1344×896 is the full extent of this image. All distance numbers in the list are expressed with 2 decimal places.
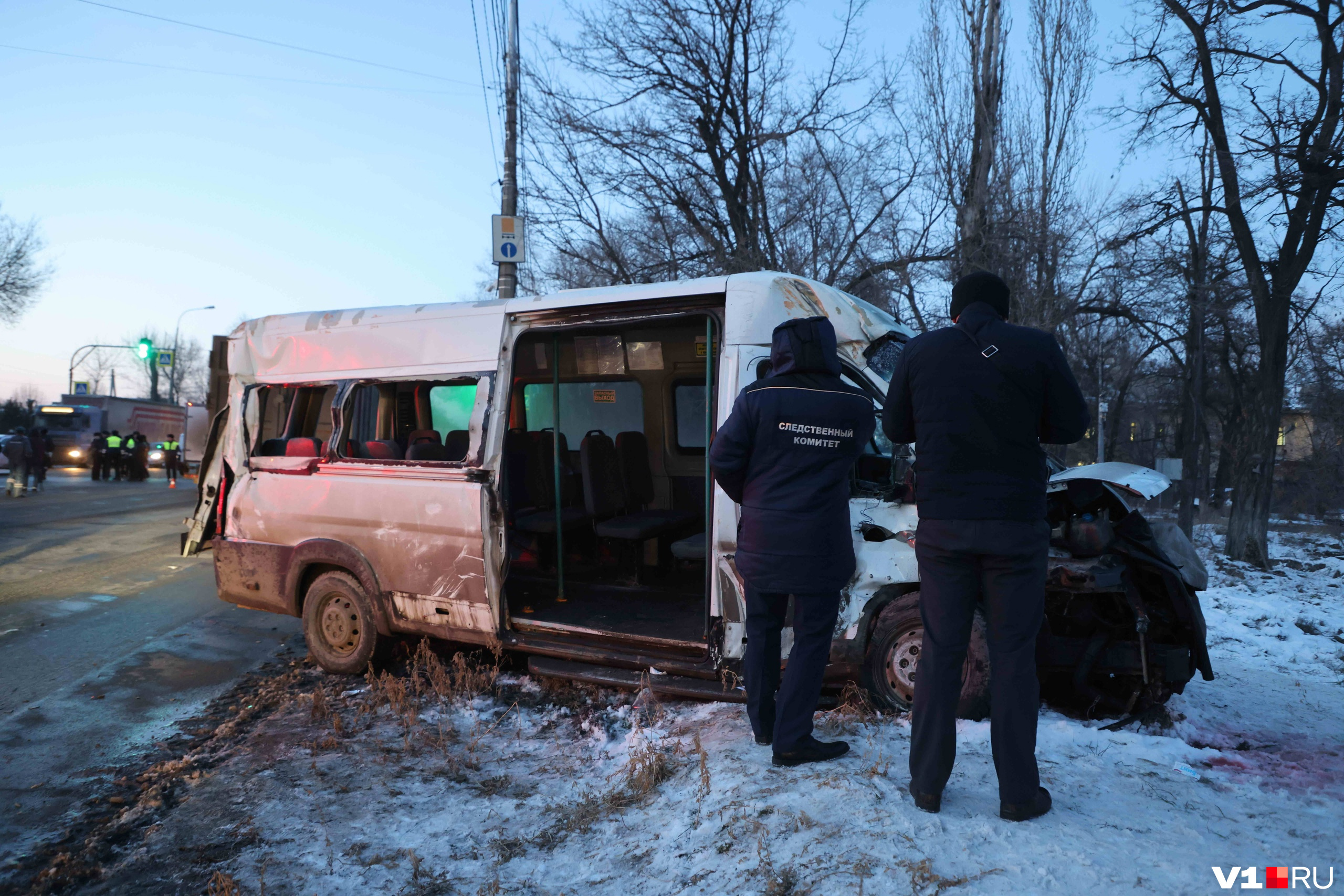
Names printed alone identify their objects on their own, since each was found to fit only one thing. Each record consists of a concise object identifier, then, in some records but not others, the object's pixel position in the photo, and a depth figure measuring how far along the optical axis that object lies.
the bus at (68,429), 34.50
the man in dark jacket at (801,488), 3.47
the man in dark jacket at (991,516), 2.93
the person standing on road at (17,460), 19.83
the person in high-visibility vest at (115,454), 28.05
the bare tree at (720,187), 13.38
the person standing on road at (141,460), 28.55
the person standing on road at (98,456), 27.59
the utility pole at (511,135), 12.23
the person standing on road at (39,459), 21.16
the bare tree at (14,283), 30.17
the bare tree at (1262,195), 10.78
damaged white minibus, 4.17
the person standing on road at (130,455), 28.47
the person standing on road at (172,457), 30.20
